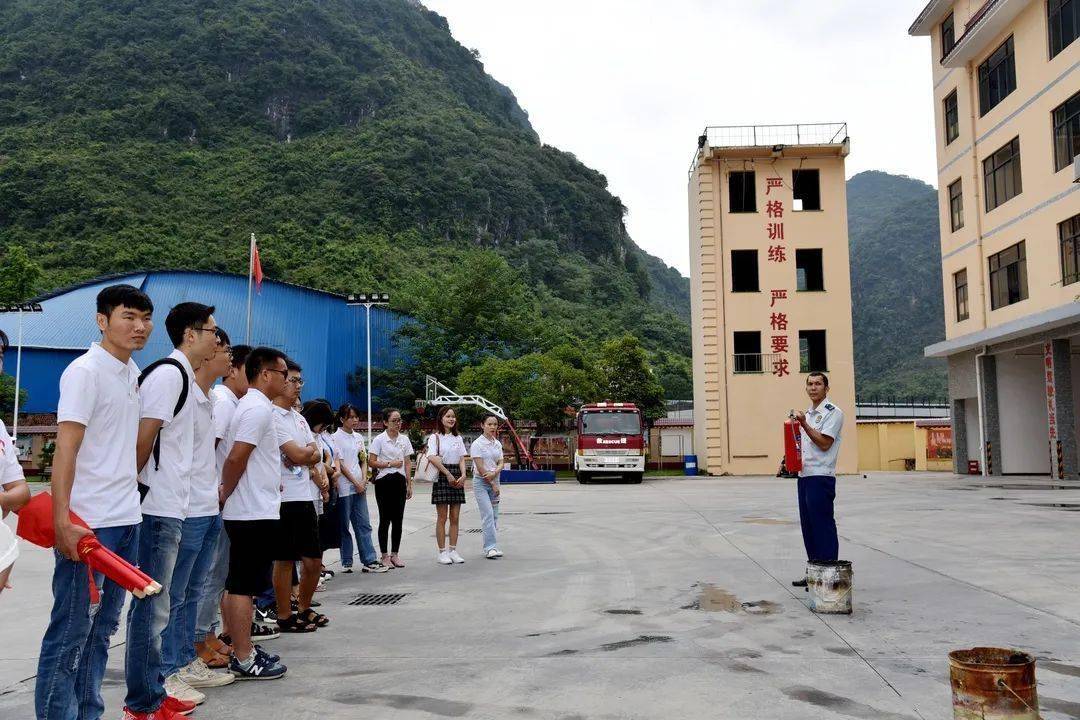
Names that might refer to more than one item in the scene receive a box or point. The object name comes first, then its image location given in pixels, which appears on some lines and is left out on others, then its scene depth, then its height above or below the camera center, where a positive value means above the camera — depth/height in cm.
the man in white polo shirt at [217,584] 526 -97
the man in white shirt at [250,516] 510 -52
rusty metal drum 374 -120
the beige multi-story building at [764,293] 3372 +558
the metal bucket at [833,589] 670 -130
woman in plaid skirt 1005 -64
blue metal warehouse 4631 +627
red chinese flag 3148 +648
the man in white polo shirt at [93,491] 349 -25
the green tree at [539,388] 3944 +203
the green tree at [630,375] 4417 +291
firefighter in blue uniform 739 -44
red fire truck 2898 -42
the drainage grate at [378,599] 769 -157
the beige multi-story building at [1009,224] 2270 +616
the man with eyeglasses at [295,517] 626 -66
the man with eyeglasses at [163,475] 406 -21
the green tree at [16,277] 5088 +970
